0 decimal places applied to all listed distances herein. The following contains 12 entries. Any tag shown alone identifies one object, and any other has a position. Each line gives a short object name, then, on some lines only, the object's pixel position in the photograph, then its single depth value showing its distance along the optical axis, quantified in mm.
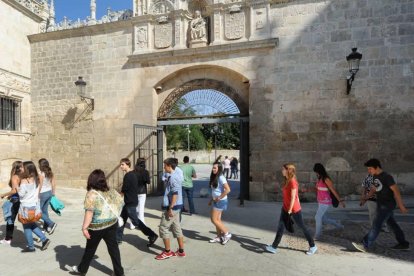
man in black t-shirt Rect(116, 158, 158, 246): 5539
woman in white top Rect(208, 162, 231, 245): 5562
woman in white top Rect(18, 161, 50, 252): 5094
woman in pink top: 5605
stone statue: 10414
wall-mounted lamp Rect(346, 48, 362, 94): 8336
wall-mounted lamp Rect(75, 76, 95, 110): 11352
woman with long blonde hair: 5008
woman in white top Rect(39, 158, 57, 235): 6242
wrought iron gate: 11062
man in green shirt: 8086
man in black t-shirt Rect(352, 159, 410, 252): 5039
